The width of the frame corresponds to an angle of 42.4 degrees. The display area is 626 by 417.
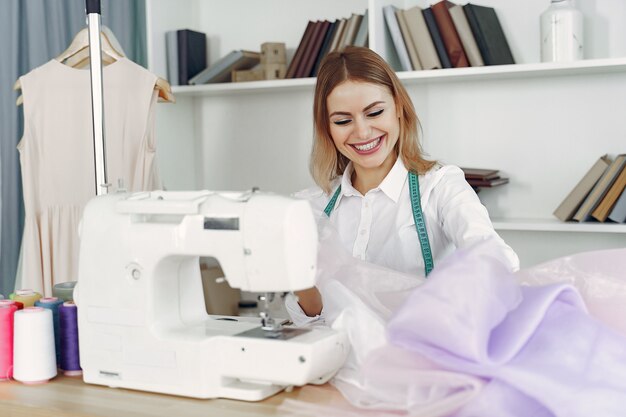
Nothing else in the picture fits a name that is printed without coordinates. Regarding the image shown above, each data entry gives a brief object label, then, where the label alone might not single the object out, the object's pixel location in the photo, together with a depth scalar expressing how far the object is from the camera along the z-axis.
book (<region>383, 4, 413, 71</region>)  3.01
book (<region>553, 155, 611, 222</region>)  2.86
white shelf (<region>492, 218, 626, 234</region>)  2.76
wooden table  1.34
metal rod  1.96
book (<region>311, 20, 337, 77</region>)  3.22
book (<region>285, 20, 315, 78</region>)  3.26
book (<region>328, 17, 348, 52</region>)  3.18
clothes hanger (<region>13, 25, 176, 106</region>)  2.75
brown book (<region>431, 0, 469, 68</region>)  2.95
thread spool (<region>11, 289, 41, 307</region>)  1.72
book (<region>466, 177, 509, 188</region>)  2.99
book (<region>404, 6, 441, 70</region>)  2.97
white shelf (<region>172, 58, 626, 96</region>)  2.78
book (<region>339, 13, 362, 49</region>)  3.14
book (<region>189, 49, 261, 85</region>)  3.44
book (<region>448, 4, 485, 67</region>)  2.94
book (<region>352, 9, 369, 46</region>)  3.12
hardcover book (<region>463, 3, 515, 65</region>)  2.94
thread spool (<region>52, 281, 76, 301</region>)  1.74
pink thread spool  1.55
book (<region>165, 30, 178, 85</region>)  3.48
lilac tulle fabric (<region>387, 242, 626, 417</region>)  1.13
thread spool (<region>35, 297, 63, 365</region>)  1.60
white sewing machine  1.37
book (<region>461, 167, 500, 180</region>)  3.01
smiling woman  2.20
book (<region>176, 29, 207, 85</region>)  3.48
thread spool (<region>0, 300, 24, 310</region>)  1.61
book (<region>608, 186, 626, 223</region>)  2.78
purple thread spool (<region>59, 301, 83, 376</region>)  1.58
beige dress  2.72
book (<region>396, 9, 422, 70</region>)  3.00
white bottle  2.80
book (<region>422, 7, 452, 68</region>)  2.97
